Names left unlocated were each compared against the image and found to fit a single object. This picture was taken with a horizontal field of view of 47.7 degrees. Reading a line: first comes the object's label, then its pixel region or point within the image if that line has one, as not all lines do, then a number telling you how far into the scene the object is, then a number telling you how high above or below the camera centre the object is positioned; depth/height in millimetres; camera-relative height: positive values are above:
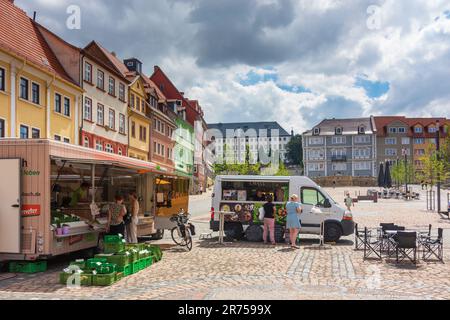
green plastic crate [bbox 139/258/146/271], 11423 -1859
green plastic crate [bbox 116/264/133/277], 10372 -1810
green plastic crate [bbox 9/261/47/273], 11117 -1851
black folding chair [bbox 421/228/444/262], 12605 -1642
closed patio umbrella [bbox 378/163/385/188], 51975 +283
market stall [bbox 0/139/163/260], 10977 -469
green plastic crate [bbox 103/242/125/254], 11375 -1459
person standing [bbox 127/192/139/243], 14789 -1334
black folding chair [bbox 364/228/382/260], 13188 -1841
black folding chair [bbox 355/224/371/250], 14406 -1930
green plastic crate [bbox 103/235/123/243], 11742 -1320
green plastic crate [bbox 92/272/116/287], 9531 -1831
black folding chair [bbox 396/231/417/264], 11898 -1404
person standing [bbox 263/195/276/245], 16297 -1136
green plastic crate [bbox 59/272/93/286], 9609 -1829
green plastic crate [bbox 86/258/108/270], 10054 -1615
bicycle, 14883 -1429
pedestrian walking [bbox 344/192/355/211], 28406 -1110
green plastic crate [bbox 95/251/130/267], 10570 -1600
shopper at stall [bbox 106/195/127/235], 13531 -954
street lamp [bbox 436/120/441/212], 30988 +1673
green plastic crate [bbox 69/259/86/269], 10211 -1652
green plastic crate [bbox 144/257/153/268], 11834 -1870
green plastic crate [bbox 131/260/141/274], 10903 -1845
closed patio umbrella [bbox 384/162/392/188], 49081 +359
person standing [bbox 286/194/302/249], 15438 -1130
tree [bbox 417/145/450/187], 32031 +825
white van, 17188 -722
